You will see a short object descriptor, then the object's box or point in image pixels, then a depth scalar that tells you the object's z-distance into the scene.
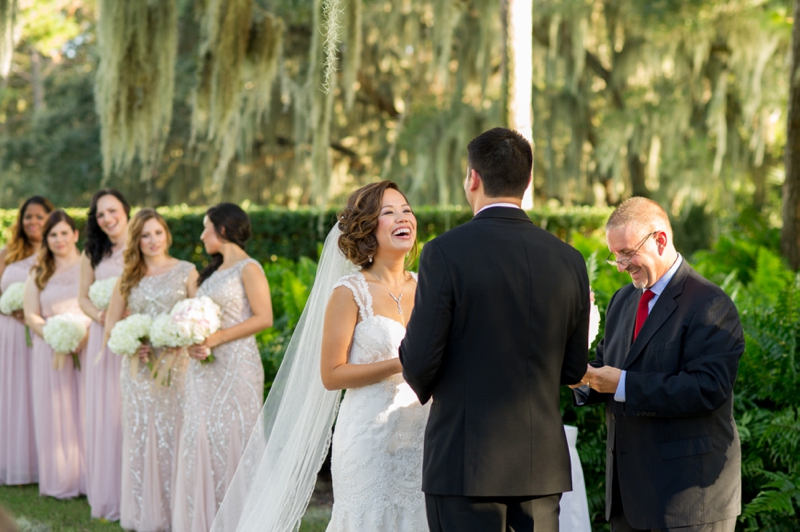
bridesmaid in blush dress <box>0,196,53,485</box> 6.97
